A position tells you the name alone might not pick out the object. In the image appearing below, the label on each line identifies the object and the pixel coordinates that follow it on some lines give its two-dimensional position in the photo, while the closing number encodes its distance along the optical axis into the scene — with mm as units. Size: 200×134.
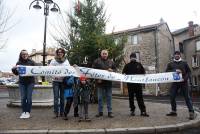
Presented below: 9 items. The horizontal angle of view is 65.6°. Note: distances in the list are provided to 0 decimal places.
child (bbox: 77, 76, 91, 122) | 4217
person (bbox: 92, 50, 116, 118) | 4592
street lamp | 6671
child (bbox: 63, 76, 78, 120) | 4402
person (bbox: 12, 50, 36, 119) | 4434
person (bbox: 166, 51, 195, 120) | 4509
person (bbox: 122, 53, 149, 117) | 4705
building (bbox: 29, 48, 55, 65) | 40272
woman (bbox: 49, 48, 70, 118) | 4481
